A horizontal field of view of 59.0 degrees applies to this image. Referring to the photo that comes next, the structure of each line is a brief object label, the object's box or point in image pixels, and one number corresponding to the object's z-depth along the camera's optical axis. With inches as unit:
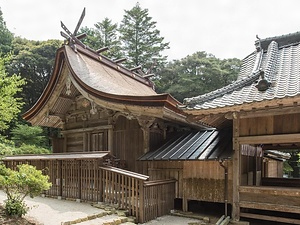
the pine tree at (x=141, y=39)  1223.5
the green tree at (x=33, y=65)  1015.0
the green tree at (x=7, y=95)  264.7
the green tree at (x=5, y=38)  1141.4
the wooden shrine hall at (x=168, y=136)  255.4
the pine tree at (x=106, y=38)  1210.6
